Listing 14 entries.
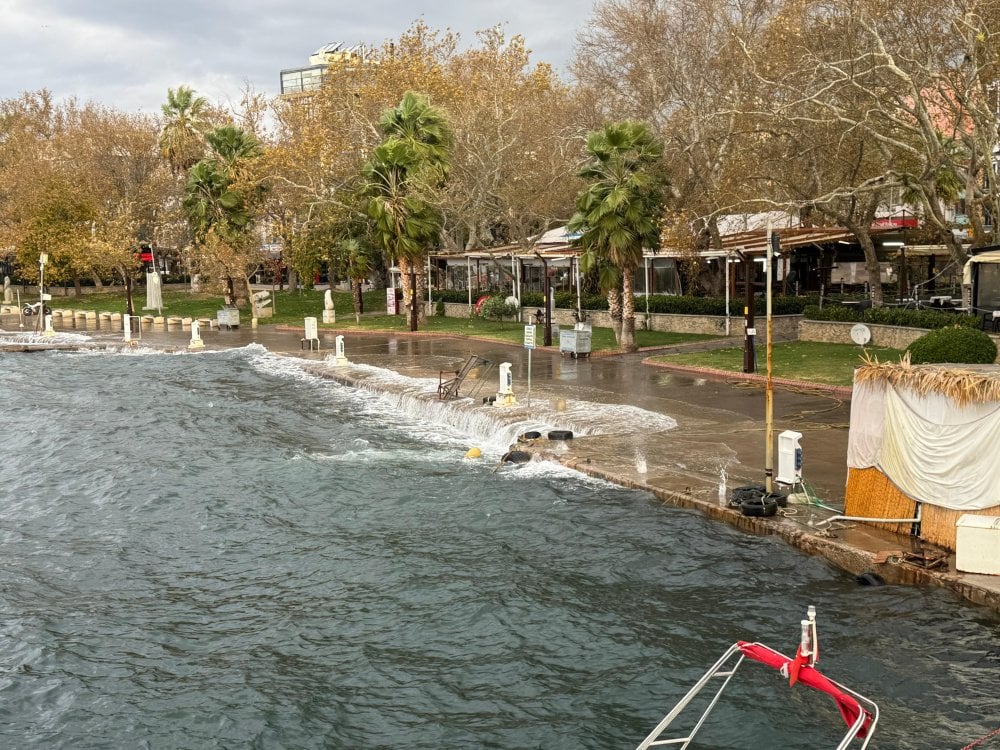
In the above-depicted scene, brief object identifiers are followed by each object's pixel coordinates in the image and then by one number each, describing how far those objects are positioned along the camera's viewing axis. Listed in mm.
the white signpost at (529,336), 25533
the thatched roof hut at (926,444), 13547
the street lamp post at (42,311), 52838
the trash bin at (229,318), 54656
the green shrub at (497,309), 48719
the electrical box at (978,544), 12922
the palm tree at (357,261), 52438
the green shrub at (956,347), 22531
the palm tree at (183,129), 74625
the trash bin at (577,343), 35188
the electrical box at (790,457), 16094
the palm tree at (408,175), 45781
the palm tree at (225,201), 57906
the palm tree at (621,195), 33844
